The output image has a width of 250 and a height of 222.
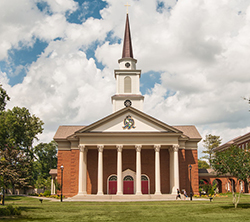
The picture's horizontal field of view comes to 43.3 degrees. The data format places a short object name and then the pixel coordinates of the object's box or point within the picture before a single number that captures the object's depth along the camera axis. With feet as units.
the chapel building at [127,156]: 148.36
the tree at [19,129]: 192.75
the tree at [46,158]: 298.97
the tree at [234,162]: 86.99
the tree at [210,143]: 330.34
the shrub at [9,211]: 65.82
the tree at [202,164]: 346.58
